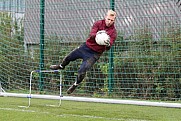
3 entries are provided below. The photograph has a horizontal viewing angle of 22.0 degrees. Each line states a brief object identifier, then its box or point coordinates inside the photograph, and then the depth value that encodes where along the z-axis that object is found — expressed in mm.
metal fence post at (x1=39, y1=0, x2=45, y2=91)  12453
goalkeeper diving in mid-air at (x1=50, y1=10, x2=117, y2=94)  8086
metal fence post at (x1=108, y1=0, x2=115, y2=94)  11562
